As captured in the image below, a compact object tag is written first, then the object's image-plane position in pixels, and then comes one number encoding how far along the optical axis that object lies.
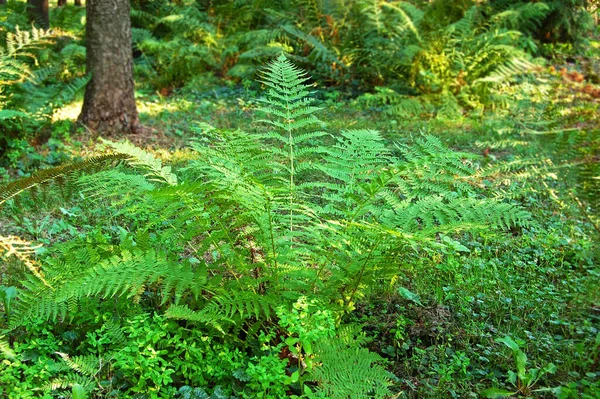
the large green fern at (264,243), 2.32
